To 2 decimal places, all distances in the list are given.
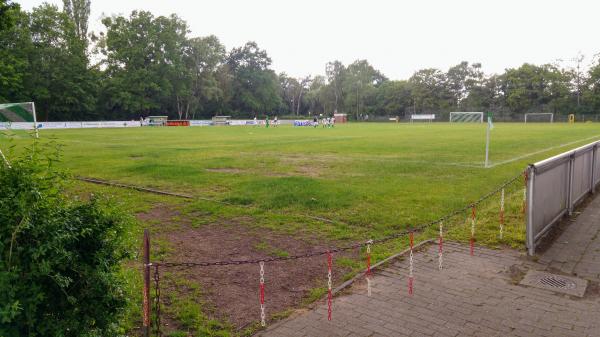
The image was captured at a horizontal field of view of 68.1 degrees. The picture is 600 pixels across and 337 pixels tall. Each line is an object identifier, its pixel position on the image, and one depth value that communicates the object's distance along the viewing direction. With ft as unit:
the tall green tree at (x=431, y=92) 357.82
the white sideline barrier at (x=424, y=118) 336.39
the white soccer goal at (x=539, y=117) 298.62
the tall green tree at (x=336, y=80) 407.03
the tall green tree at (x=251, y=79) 348.18
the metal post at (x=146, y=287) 12.28
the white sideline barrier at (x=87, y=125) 207.93
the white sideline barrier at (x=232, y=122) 271.45
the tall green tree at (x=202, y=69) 296.51
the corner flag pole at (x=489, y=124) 54.35
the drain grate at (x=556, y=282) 18.57
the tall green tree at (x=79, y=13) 256.52
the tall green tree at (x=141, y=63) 260.21
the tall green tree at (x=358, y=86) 390.01
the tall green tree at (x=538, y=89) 306.55
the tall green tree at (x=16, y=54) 194.62
